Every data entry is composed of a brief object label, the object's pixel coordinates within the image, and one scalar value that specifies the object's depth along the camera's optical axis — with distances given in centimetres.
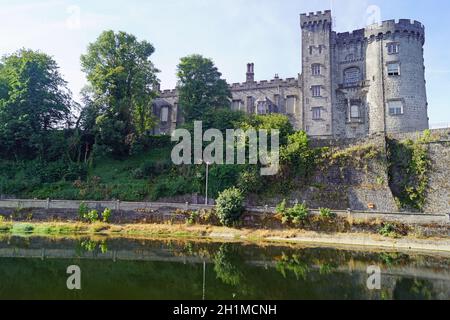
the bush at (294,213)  2827
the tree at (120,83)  4025
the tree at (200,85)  4412
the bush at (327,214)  2806
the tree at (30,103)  3900
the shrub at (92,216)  3081
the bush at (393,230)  2603
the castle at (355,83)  4138
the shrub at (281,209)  2909
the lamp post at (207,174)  3226
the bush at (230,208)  2906
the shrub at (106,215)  3084
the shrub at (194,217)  3031
